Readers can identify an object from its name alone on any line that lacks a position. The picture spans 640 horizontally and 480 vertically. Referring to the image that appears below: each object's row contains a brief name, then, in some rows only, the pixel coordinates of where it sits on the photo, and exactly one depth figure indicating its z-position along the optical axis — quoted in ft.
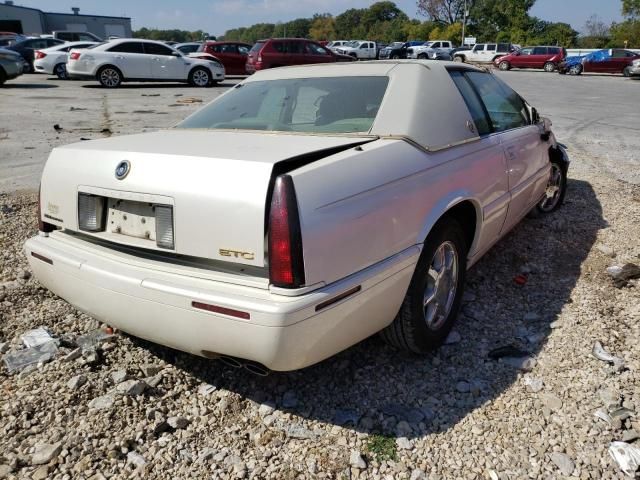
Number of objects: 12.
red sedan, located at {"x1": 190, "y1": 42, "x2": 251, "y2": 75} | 73.05
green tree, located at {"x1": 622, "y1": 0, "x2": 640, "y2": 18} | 160.97
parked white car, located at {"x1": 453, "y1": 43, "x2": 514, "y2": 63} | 123.44
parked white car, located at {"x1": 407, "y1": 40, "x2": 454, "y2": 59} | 128.16
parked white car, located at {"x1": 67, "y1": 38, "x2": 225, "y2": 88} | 56.34
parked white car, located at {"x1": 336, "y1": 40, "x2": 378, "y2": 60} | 128.67
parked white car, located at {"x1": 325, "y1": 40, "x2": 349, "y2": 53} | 140.46
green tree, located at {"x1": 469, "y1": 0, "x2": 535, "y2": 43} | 198.08
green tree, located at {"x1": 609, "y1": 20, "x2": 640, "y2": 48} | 156.04
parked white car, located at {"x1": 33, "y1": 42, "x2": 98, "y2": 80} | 67.87
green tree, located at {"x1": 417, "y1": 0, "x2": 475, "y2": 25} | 261.44
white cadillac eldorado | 6.59
